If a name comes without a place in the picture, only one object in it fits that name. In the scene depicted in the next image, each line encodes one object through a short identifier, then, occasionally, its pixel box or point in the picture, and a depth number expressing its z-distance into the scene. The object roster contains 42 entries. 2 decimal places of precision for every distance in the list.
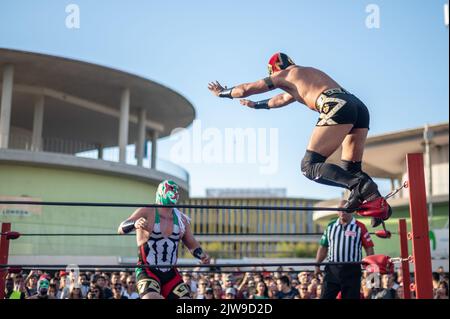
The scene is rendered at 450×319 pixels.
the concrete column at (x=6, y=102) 22.72
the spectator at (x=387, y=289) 10.32
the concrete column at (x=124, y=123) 25.22
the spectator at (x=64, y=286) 9.95
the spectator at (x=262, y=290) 9.58
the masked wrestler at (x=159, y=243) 5.67
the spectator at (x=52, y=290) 9.91
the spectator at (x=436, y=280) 10.89
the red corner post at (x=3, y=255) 6.62
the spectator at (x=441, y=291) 10.44
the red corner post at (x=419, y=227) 4.25
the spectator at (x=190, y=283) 11.82
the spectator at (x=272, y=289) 10.40
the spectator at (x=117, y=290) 10.85
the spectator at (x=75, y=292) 9.61
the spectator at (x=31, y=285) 9.93
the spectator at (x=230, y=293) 10.30
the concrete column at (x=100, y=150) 32.50
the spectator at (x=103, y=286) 10.41
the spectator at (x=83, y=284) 10.52
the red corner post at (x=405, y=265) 6.14
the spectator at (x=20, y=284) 9.64
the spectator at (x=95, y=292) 9.76
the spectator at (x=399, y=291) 10.86
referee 6.86
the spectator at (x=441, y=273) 11.69
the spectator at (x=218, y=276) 14.27
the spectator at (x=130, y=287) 10.98
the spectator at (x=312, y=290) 10.05
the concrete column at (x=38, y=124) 24.47
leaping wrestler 4.72
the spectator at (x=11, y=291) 9.07
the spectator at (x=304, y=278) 10.14
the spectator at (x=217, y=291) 10.95
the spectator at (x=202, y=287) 10.60
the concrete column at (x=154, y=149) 29.62
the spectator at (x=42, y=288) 9.63
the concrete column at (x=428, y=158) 29.05
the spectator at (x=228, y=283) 10.69
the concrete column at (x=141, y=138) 27.11
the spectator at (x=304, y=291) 9.98
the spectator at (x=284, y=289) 10.20
